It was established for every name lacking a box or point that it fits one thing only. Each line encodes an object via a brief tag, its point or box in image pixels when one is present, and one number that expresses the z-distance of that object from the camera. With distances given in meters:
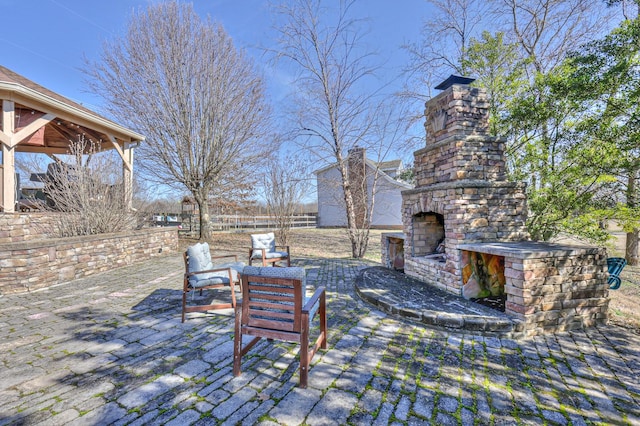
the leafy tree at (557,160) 4.40
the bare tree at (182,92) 9.59
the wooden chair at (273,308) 2.16
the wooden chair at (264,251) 5.73
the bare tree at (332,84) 8.47
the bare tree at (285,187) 9.20
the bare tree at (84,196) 6.16
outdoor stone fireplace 3.06
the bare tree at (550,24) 6.46
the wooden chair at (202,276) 3.41
